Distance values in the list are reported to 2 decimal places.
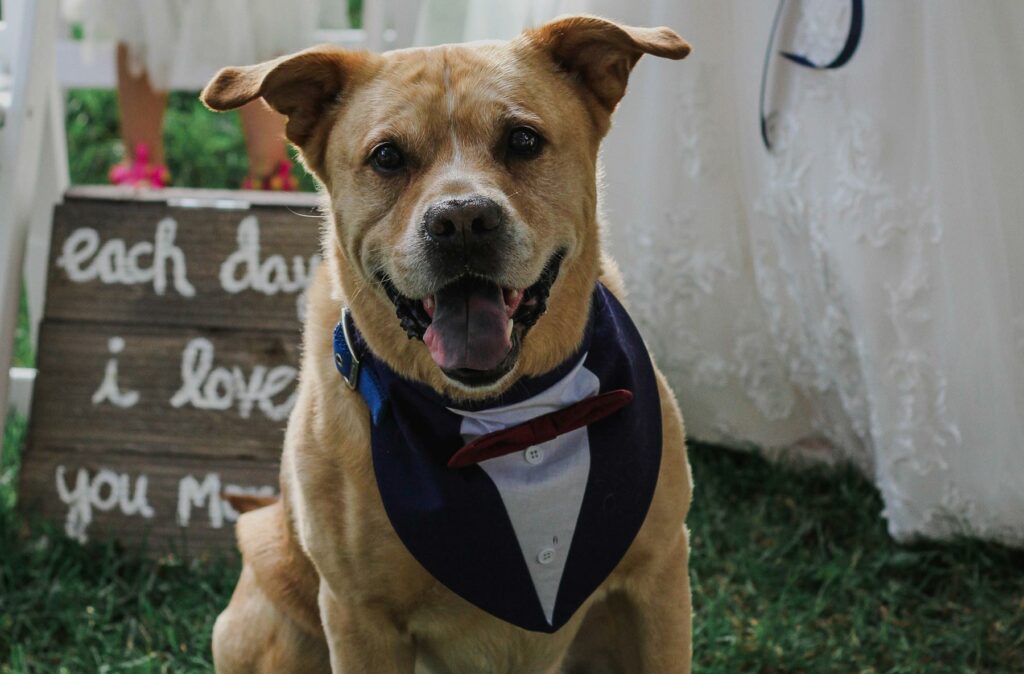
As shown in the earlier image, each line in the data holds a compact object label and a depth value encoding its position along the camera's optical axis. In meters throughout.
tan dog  2.00
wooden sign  3.43
